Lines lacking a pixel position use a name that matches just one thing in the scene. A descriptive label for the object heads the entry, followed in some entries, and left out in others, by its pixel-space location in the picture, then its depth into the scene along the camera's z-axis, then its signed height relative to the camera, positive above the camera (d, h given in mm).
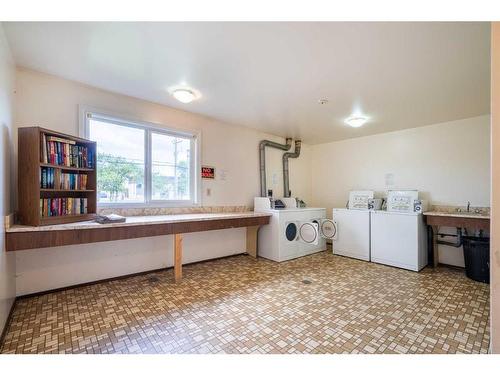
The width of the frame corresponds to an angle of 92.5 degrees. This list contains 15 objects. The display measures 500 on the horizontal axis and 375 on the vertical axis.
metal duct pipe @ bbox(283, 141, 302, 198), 5137 +197
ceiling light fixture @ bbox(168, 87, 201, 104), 2846 +1120
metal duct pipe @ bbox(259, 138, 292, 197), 4660 +396
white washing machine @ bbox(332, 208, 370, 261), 4086 -857
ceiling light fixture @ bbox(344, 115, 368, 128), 3689 +1020
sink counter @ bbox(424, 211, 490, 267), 3126 -509
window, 3045 +321
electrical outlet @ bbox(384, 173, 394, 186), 4467 +111
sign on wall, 3904 +222
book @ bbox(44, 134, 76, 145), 2366 +473
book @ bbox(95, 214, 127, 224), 2486 -352
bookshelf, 2180 +88
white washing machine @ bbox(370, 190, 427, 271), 3557 -746
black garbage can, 3088 -987
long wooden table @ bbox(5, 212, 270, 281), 2049 -468
